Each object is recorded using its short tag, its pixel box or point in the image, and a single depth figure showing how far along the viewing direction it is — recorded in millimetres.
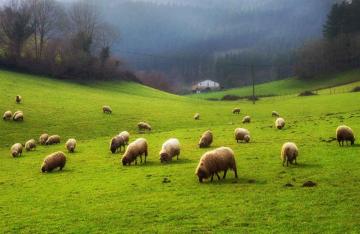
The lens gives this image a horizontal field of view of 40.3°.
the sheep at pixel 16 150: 37844
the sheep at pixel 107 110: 64812
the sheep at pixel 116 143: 36562
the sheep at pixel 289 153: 25750
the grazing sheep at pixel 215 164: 22797
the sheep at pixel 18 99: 62969
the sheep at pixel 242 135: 38400
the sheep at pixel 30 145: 40969
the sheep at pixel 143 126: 53906
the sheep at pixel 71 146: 38781
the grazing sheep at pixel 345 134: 31250
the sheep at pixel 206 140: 36281
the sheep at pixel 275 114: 64750
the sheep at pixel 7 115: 52875
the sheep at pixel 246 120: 57344
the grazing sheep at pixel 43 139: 45306
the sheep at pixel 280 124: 46094
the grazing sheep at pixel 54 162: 29750
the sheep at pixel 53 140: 44875
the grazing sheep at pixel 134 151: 29953
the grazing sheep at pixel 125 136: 39359
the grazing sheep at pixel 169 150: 29891
